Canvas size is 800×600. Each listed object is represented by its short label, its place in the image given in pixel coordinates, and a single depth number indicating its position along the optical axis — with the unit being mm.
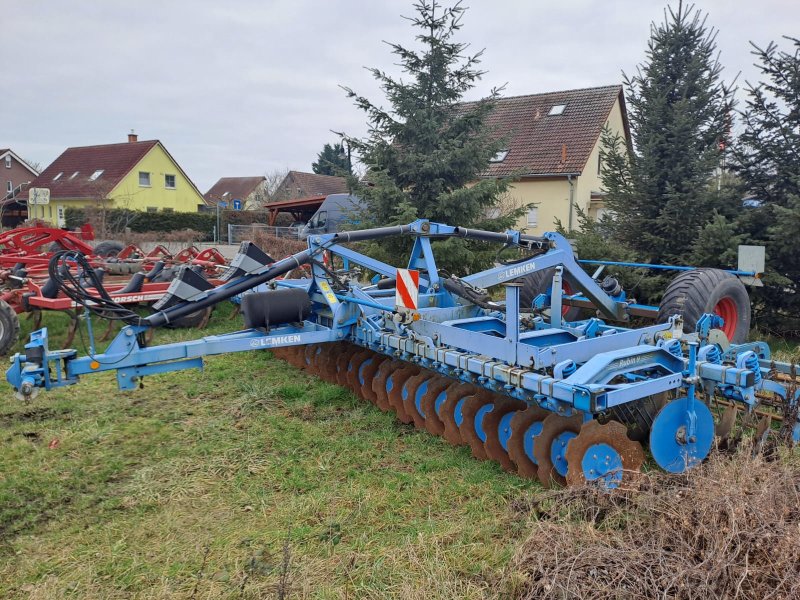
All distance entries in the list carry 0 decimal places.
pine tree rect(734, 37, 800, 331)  7523
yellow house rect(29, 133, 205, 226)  33594
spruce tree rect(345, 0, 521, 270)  9180
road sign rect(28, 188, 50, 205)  17500
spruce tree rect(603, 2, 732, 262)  8133
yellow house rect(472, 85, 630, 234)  18719
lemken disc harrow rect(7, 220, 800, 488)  3648
